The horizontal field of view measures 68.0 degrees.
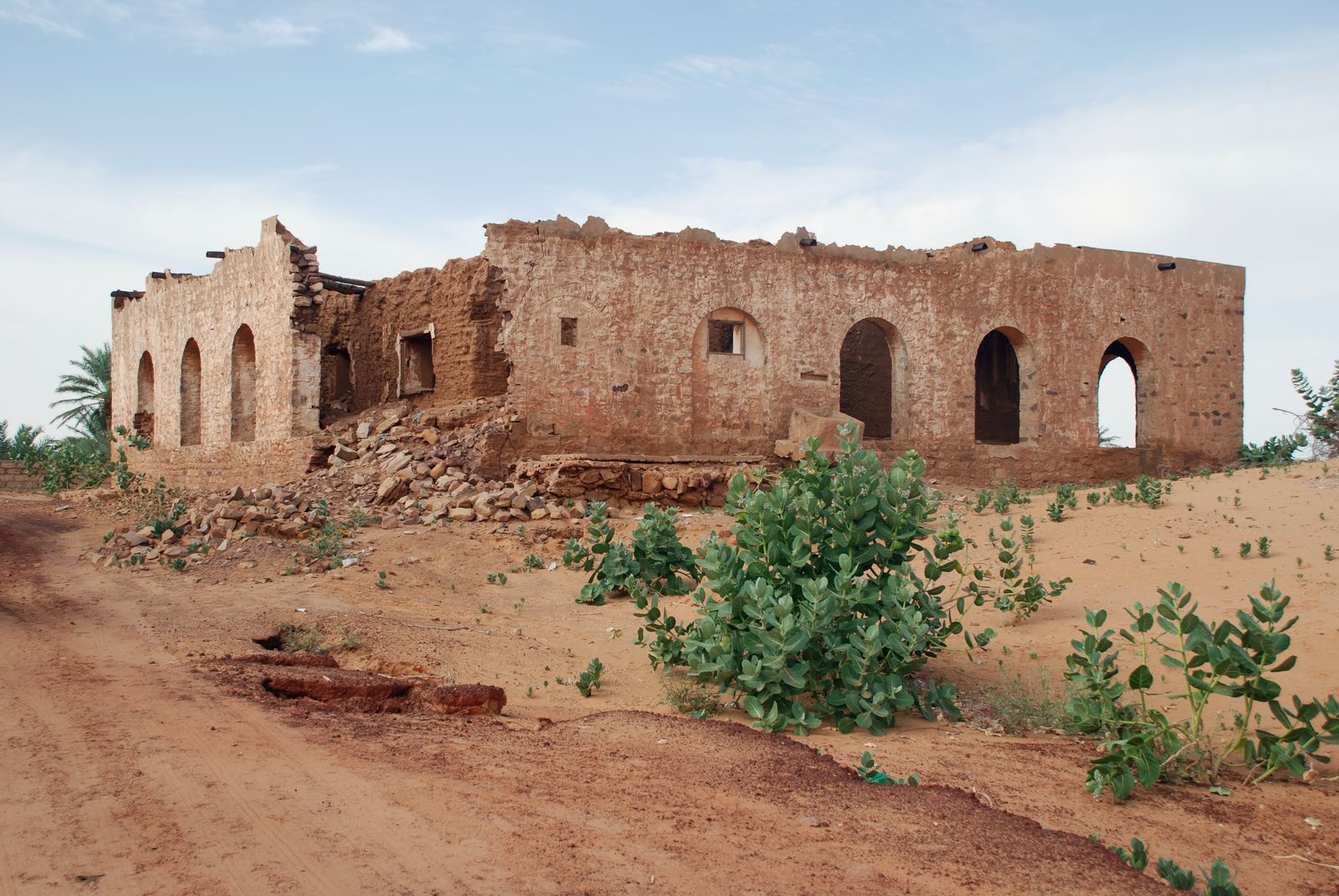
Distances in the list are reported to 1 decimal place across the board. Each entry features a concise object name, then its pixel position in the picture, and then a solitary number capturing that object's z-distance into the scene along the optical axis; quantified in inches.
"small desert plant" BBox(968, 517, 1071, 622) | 279.9
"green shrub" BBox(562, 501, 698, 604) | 354.0
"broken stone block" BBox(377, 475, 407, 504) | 502.6
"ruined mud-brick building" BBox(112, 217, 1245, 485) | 547.2
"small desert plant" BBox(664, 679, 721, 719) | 225.1
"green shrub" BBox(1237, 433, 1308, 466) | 612.7
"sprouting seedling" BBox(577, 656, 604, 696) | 245.0
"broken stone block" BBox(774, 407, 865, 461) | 543.5
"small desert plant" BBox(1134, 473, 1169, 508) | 393.7
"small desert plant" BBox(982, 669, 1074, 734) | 215.8
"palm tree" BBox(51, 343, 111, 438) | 1121.4
